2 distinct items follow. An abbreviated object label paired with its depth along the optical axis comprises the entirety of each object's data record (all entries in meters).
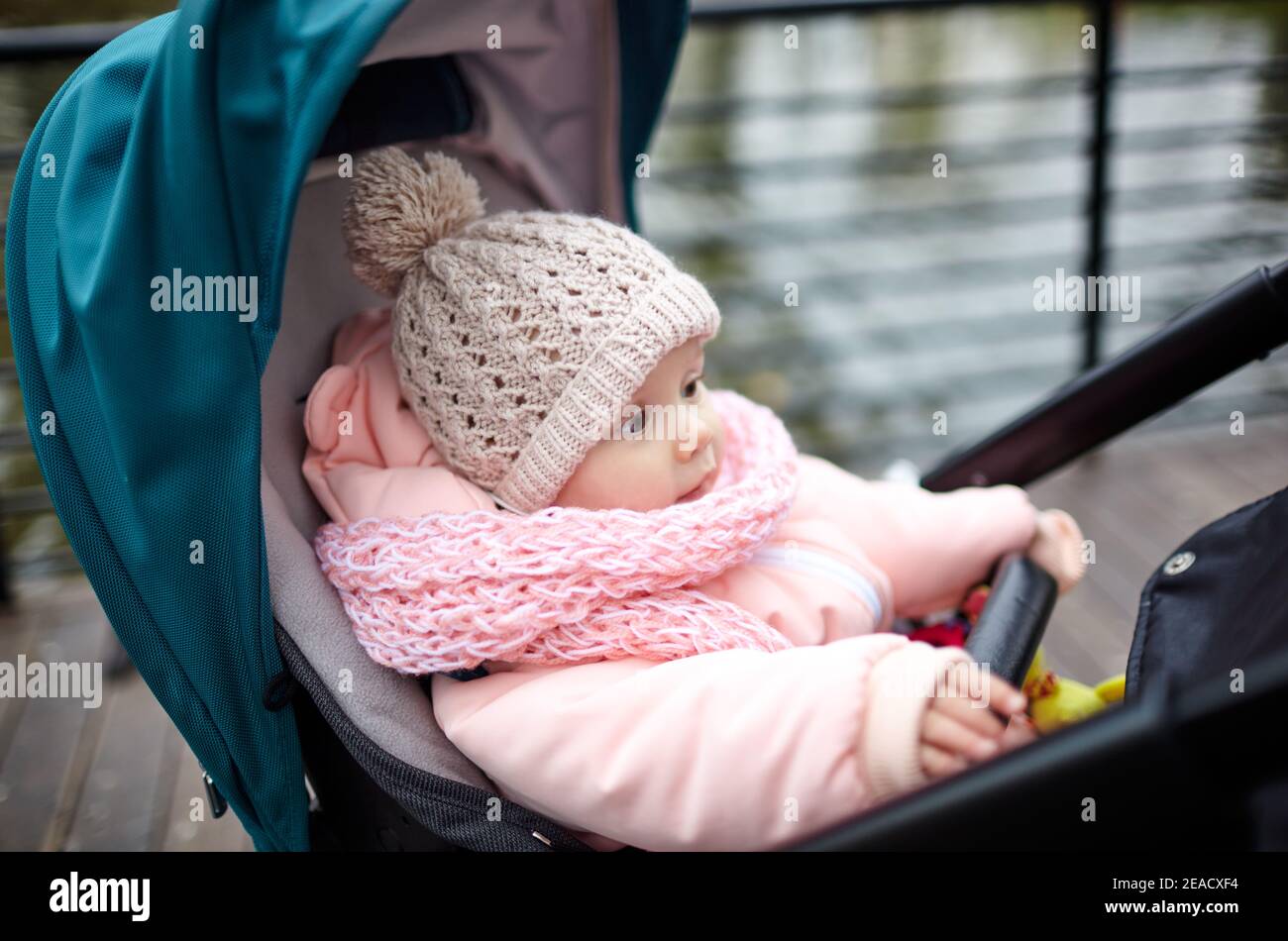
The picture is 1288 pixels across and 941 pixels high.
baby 0.98
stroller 0.93
